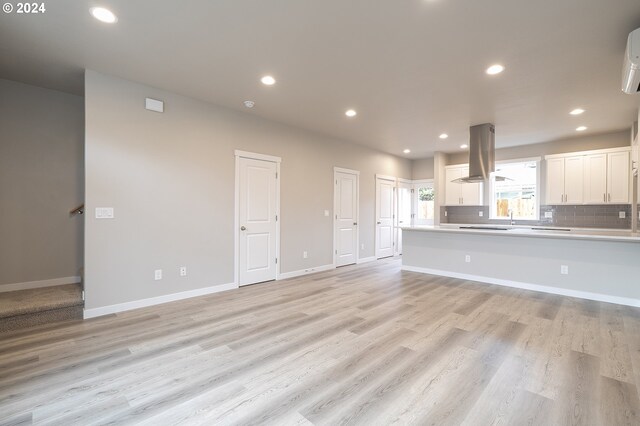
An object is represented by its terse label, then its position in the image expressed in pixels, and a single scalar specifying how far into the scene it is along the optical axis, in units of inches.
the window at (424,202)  338.3
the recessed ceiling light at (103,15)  93.0
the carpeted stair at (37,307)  121.6
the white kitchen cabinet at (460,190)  287.3
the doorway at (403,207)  329.4
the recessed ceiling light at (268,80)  139.0
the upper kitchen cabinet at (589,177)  213.2
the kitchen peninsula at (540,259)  156.9
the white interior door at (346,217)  255.8
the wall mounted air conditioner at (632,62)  91.8
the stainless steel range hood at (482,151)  210.1
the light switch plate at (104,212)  135.6
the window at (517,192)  262.1
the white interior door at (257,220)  188.5
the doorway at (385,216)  300.2
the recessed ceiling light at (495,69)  127.0
